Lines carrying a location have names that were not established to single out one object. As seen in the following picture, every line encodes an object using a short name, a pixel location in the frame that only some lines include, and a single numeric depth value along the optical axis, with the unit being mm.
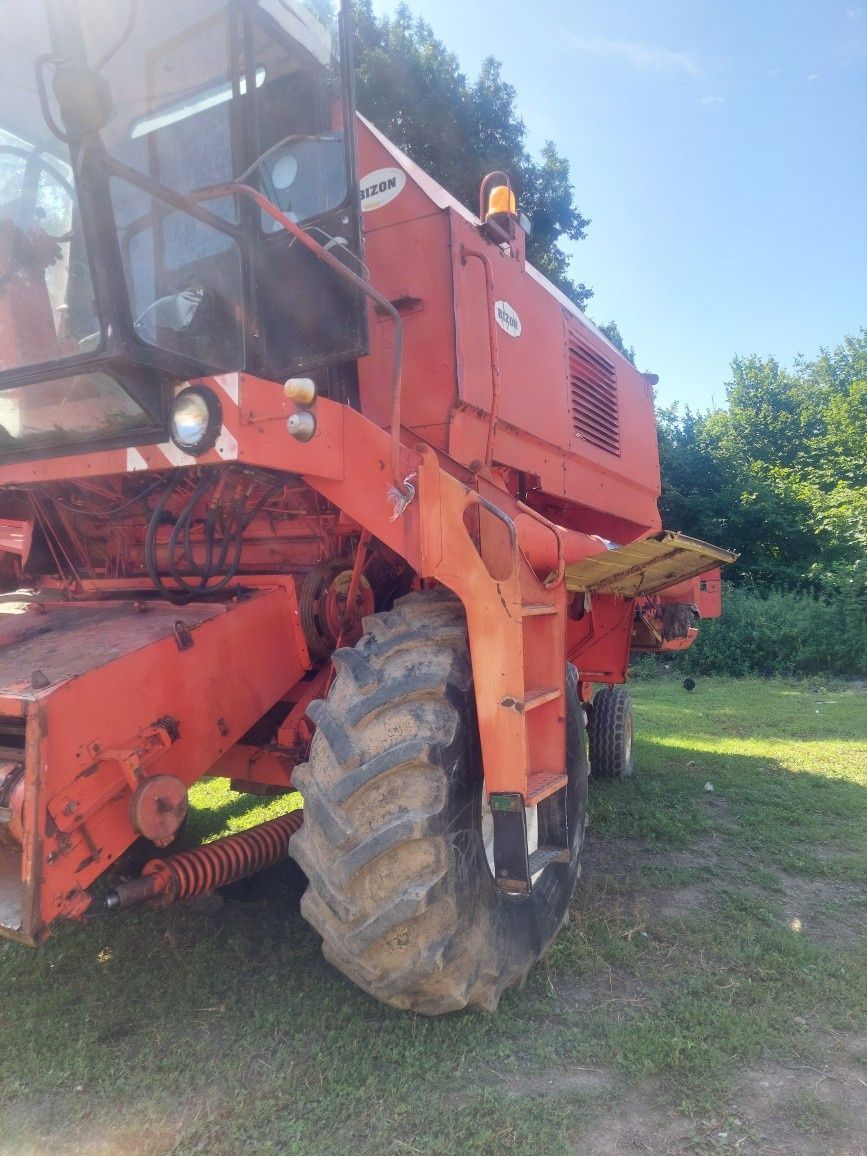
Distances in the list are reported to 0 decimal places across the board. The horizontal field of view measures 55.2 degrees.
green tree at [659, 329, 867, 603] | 17641
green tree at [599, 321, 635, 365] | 21109
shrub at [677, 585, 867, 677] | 14664
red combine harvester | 2357
